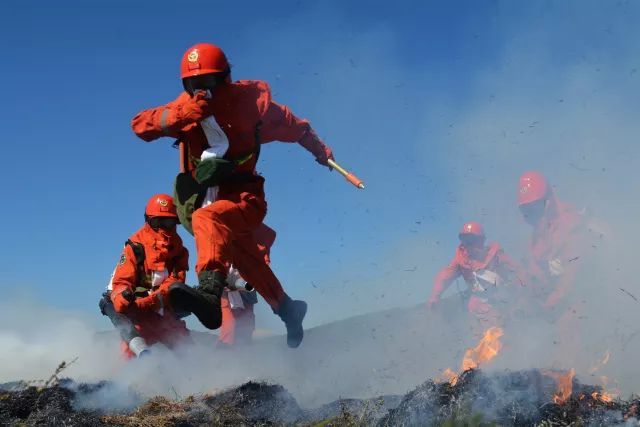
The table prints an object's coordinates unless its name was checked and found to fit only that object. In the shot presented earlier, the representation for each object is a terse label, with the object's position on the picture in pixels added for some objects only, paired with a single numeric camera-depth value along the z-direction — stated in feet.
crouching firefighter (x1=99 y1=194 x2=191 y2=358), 25.39
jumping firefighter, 16.42
